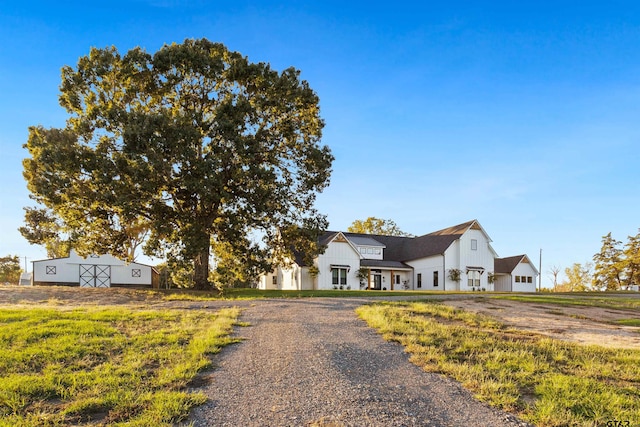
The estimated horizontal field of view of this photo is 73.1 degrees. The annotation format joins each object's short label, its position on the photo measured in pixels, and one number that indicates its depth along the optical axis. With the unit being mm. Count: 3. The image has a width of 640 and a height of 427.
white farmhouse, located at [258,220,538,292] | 37406
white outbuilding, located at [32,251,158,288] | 37100
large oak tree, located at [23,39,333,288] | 20578
